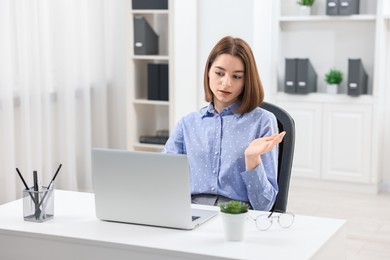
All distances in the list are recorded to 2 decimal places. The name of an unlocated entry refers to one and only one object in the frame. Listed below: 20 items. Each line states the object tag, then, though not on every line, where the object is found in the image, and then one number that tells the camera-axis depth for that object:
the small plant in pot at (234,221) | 1.98
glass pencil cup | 2.26
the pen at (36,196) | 2.25
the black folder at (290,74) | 5.37
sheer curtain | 4.41
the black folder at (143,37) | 5.27
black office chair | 2.54
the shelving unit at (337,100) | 5.20
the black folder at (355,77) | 5.14
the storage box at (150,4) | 5.21
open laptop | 2.07
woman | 2.52
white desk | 1.92
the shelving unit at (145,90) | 5.35
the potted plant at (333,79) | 5.34
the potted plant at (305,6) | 5.36
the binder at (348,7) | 5.14
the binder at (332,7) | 5.19
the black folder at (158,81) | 5.35
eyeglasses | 2.14
